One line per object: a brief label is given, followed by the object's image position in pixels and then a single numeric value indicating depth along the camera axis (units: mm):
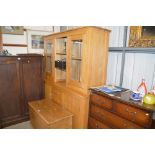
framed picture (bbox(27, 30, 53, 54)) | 3008
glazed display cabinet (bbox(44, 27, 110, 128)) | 1929
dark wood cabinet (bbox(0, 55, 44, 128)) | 2508
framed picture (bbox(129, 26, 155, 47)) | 1666
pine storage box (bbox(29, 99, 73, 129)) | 2092
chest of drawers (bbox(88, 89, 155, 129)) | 1369
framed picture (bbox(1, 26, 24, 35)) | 2662
